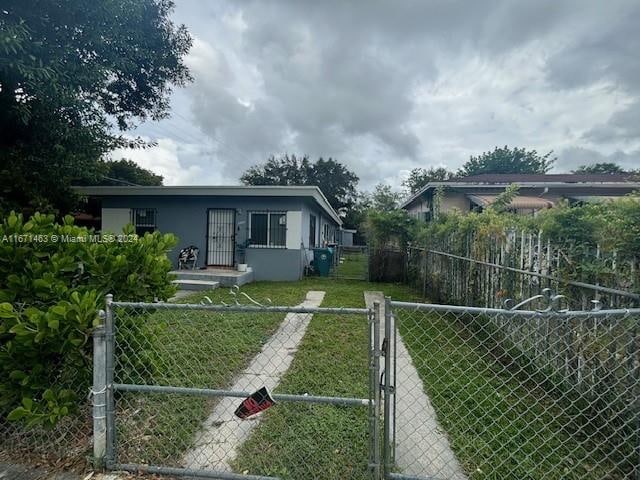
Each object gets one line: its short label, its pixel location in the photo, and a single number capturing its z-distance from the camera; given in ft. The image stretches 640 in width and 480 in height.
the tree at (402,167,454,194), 137.90
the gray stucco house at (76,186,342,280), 38.96
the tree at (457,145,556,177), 116.26
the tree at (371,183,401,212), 113.91
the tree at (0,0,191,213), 18.80
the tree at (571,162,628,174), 118.93
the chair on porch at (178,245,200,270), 39.83
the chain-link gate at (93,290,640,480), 7.09
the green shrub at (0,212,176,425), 7.35
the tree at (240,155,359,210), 135.13
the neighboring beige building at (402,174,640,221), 43.78
